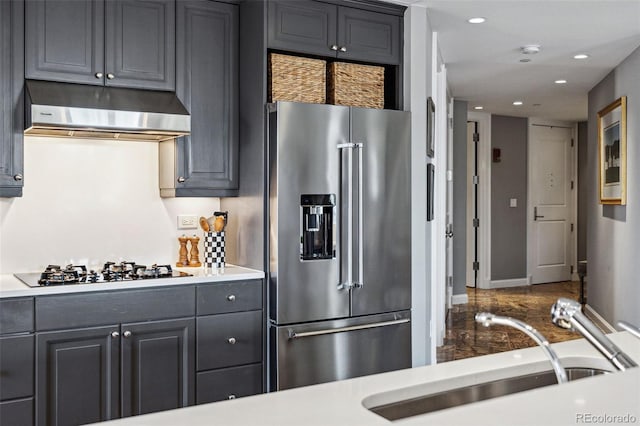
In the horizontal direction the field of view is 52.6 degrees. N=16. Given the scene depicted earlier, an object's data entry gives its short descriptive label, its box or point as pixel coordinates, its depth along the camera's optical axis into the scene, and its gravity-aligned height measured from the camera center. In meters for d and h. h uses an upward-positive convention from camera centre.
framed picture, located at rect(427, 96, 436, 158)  4.12 +0.54
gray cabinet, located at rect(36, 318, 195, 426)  2.93 -0.78
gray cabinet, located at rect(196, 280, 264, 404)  3.30 -0.69
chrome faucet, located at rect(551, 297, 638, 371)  1.56 -0.28
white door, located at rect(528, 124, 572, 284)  9.41 +0.08
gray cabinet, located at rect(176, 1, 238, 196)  3.54 +0.64
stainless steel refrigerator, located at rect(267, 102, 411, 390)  3.40 -0.18
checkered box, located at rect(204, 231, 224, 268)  3.74 -0.24
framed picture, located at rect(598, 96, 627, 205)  5.50 +0.53
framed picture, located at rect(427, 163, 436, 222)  4.15 +0.11
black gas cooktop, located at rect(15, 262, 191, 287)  3.07 -0.34
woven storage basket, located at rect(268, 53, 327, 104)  3.53 +0.72
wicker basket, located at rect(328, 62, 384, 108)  3.73 +0.73
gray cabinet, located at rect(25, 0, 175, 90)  3.16 +0.84
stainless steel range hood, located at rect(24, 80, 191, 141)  3.05 +0.47
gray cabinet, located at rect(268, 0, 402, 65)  3.54 +1.02
